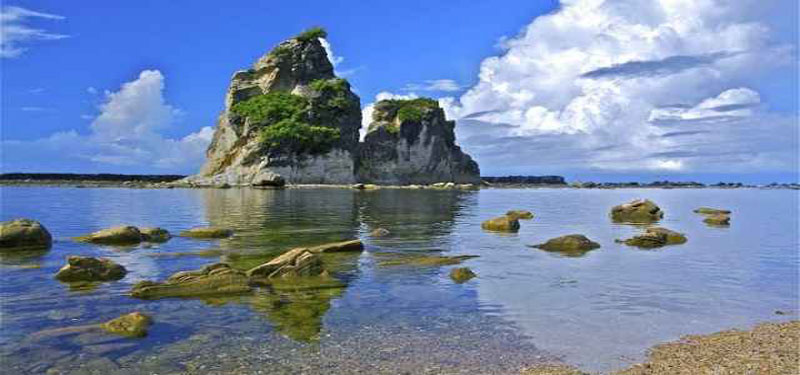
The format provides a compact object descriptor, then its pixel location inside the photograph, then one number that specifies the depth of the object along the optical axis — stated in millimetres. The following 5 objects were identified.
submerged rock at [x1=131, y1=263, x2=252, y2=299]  17516
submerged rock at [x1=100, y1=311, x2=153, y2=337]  13570
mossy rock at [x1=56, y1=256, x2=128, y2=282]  19719
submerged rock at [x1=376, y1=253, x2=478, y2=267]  24453
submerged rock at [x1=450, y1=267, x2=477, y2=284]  20934
